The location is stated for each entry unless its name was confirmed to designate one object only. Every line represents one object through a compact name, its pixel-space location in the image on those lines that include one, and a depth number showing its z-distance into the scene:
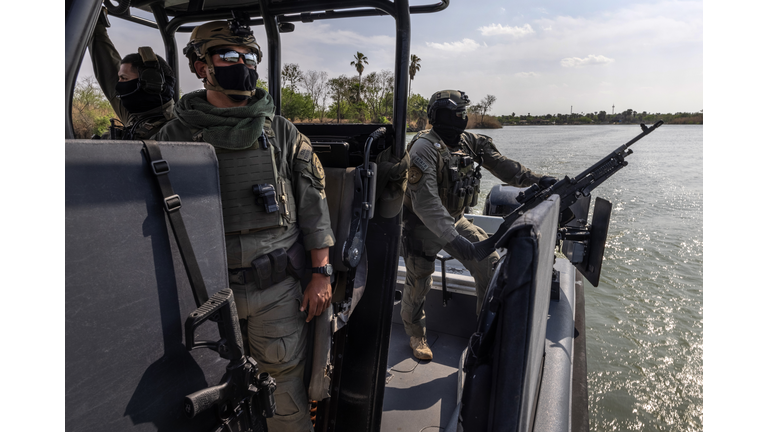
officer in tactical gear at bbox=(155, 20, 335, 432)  1.46
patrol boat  0.76
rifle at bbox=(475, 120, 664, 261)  3.27
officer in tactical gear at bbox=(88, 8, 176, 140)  1.87
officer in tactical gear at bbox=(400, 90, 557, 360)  2.77
